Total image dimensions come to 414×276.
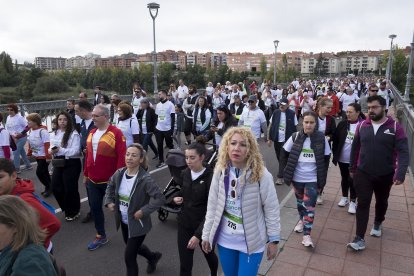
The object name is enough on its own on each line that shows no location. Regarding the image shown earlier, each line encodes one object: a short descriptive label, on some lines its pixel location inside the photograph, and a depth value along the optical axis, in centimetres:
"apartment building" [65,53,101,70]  18122
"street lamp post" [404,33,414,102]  1553
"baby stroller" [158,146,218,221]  496
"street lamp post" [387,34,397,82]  3140
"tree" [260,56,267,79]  7993
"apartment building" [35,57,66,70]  19140
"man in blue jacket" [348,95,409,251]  405
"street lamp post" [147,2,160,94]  1409
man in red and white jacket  429
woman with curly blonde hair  262
